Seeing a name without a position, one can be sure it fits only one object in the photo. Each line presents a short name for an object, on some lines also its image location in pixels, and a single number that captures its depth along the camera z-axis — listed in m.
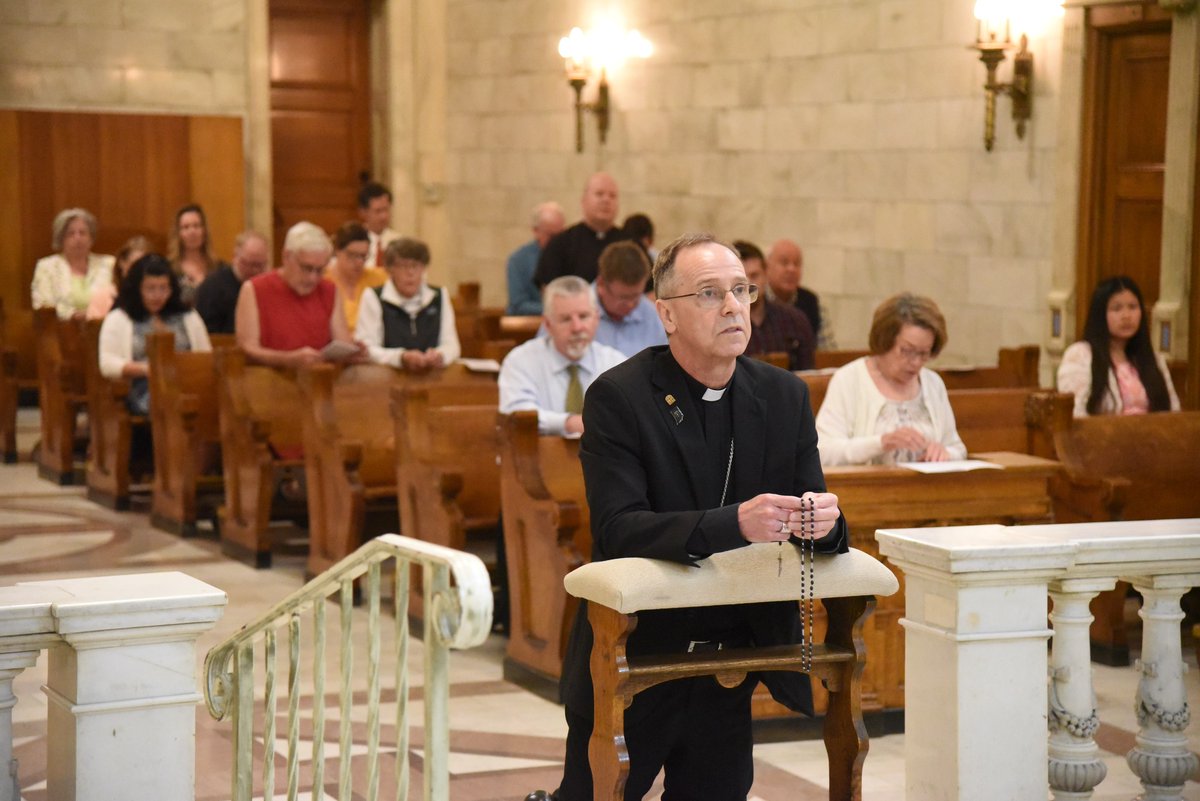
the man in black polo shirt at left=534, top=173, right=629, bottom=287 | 9.80
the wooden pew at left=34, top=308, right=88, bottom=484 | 10.12
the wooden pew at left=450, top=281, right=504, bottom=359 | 9.95
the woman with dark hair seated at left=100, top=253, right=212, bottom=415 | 9.11
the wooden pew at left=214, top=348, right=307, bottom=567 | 7.86
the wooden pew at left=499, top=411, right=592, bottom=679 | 5.72
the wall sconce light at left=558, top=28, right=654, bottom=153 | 12.57
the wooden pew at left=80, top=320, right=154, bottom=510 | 9.24
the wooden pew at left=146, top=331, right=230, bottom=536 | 8.52
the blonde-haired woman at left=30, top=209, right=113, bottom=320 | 11.36
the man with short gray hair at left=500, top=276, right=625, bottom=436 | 5.96
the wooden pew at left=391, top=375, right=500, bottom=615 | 6.52
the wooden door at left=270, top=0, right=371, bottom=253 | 14.88
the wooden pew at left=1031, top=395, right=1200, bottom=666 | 6.29
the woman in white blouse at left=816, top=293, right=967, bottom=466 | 5.46
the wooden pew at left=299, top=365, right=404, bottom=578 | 7.26
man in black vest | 8.16
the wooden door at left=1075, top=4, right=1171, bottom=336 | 8.62
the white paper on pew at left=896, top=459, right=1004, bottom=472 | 5.25
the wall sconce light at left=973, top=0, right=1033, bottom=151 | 9.04
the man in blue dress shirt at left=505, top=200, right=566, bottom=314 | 10.70
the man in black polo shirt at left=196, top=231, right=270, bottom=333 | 9.80
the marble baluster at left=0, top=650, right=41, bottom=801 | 3.02
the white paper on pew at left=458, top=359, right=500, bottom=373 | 7.89
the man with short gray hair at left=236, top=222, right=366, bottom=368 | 8.35
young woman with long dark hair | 6.86
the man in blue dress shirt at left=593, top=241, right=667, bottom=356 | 6.52
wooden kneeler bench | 2.91
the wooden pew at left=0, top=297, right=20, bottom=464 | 10.77
